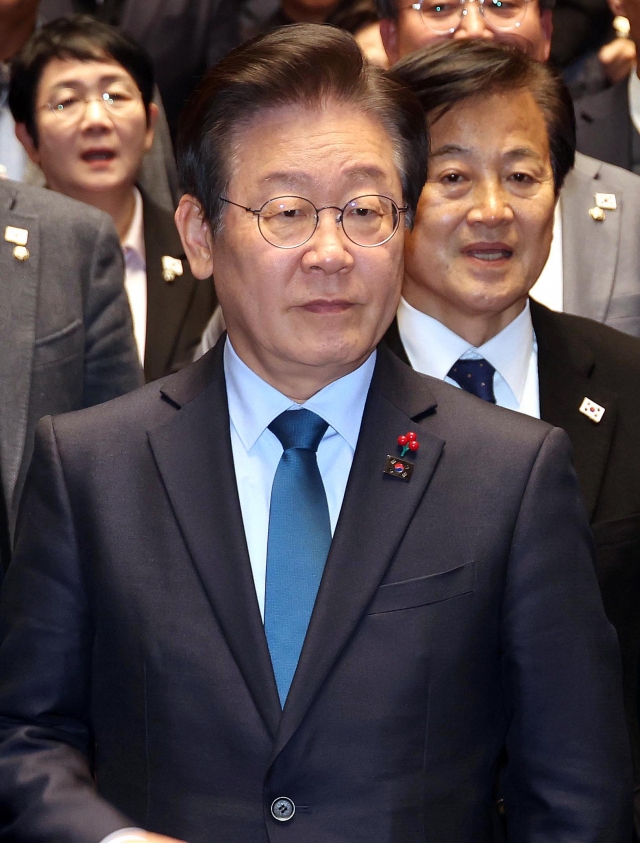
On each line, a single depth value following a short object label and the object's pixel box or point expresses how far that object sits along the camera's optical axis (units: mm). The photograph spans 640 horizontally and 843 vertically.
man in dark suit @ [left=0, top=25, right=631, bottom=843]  3596
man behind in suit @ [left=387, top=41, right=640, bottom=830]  5262
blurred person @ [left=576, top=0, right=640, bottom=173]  7727
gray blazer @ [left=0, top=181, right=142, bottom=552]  5055
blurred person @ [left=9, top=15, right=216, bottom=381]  7340
